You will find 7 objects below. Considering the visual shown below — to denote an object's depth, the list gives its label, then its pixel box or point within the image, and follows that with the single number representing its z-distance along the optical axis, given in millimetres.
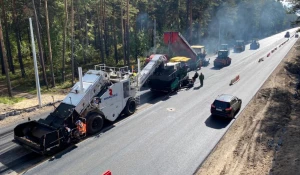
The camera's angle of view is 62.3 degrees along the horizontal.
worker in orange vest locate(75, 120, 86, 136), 14016
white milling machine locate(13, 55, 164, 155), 13102
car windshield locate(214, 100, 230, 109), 16984
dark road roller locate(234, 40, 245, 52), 55703
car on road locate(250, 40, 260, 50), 59516
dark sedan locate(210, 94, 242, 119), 16922
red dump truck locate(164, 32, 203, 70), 34062
